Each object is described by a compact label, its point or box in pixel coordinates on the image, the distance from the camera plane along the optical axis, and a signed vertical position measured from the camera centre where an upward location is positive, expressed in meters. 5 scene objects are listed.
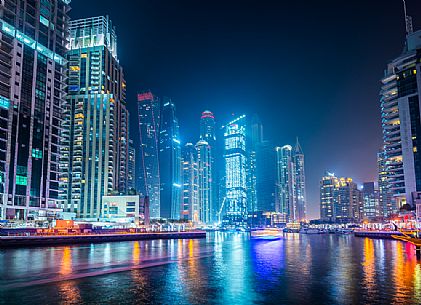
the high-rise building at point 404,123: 146.38 +32.55
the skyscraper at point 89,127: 184.75 +38.99
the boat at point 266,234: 152.50 -10.06
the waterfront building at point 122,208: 180.50 +0.73
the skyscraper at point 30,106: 122.56 +34.92
